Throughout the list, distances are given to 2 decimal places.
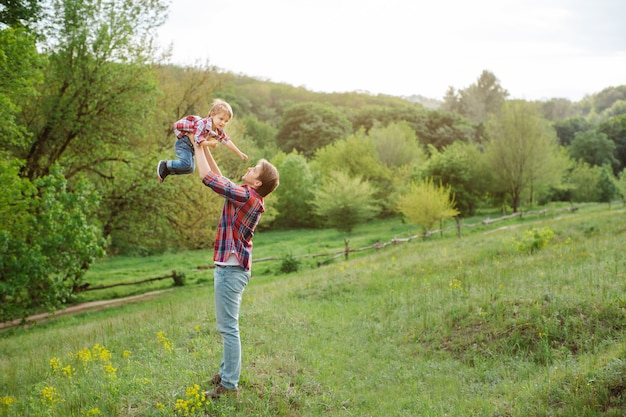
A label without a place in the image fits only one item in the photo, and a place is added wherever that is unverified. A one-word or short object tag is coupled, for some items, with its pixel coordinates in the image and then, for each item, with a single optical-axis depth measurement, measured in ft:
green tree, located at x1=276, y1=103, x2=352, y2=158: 221.66
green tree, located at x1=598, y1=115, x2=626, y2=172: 221.46
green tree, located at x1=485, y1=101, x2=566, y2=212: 134.21
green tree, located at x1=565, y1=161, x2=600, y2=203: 167.12
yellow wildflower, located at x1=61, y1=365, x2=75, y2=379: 22.59
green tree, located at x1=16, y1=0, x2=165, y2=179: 59.93
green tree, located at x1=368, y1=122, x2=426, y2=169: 172.96
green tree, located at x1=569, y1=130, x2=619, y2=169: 208.85
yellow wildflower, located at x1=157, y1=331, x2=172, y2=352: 25.81
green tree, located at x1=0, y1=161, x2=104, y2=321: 44.62
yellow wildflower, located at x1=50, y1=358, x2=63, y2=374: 24.23
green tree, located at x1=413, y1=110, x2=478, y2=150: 233.76
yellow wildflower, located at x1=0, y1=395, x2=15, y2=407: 20.92
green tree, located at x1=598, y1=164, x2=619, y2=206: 168.86
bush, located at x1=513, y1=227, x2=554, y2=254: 51.85
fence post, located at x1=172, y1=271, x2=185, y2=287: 78.74
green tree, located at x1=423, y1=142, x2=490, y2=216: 141.08
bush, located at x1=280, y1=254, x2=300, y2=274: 78.48
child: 16.88
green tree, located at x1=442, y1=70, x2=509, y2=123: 313.73
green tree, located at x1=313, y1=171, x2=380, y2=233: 130.21
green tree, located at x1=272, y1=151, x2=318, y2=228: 156.66
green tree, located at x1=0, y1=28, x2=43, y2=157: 39.81
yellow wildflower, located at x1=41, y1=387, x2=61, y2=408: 20.15
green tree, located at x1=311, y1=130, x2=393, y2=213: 158.40
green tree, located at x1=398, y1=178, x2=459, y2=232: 99.66
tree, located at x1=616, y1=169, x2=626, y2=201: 158.34
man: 18.16
